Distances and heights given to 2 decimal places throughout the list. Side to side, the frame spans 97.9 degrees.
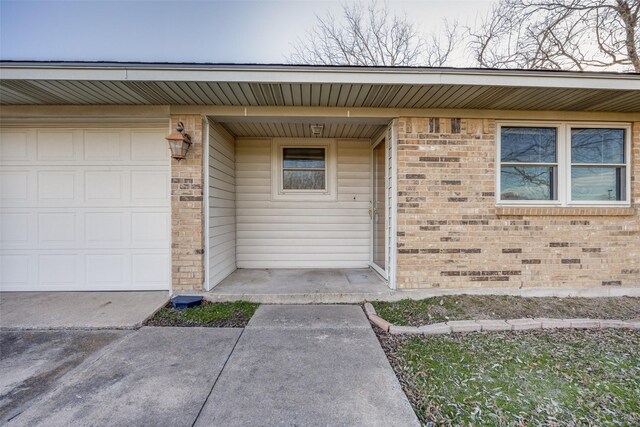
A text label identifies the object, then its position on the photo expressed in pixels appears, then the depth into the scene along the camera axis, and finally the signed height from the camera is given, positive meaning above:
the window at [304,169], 5.09 +0.75
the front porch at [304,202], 5.05 +0.14
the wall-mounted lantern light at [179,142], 3.51 +0.86
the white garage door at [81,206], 3.97 +0.04
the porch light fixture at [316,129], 4.44 +1.32
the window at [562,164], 3.89 +0.64
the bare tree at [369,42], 8.65 +5.32
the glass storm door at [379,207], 4.50 +0.04
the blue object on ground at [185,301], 3.47 -1.16
